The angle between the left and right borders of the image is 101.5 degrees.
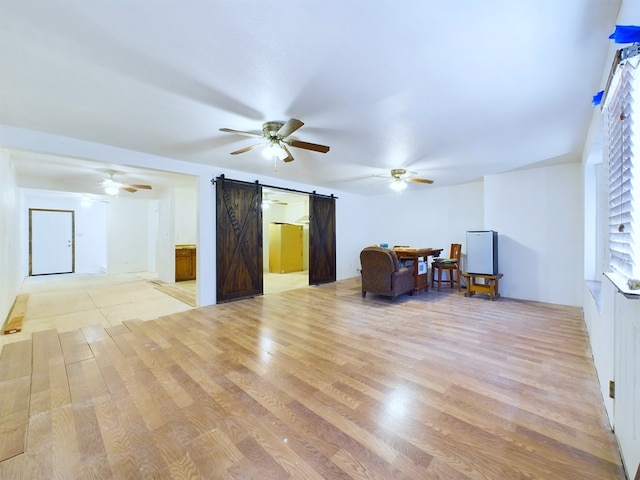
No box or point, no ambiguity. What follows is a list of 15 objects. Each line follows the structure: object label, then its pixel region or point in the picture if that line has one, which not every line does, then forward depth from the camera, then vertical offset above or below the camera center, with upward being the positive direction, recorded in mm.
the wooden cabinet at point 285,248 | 8367 -276
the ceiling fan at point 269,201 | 8087 +1279
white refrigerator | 4734 -237
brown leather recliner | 4621 -622
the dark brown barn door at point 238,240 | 4691 -10
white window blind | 1364 +485
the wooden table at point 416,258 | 5162 -387
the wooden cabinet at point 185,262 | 6880 -612
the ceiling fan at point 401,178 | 4809 +1176
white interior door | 7914 -43
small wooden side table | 4742 -881
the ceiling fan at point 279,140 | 2738 +1107
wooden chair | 5527 -539
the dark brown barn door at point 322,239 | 6348 +7
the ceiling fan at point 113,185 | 5022 +1136
